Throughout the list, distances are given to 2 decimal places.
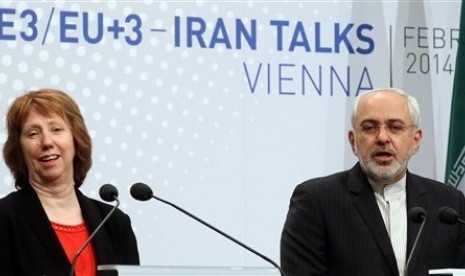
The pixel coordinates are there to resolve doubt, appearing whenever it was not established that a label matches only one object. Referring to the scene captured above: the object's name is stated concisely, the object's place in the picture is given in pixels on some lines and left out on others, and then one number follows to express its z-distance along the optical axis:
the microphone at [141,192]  5.83
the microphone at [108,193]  5.88
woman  5.95
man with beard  6.75
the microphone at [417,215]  5.95
